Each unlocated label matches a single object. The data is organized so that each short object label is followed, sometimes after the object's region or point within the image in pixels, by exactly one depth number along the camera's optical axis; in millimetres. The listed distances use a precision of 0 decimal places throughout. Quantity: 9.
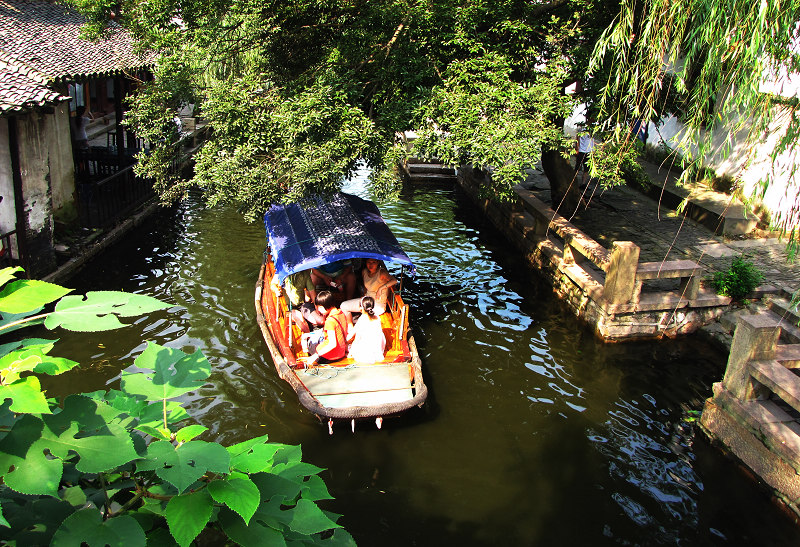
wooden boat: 7812
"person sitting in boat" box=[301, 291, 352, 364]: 8570
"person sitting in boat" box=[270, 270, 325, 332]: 9352
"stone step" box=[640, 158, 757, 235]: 13664
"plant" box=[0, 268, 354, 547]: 1498
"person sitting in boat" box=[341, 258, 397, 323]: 9640
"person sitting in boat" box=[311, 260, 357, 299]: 10289
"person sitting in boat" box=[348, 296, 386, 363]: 8609
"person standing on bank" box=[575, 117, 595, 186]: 11048
